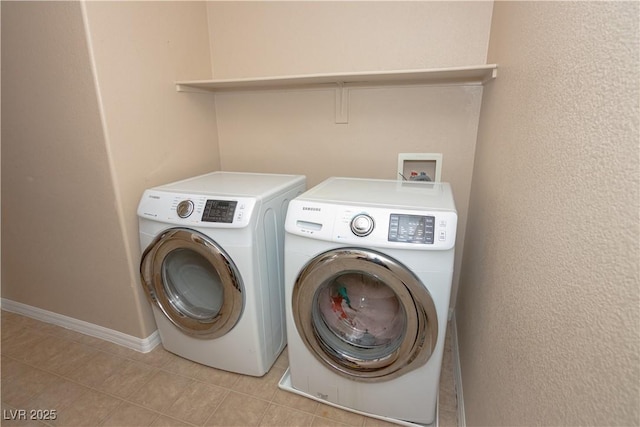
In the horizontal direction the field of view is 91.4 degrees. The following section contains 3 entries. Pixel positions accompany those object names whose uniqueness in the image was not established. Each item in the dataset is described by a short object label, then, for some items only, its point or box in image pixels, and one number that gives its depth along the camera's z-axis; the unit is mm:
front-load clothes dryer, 1337
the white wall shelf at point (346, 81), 1480
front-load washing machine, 1083
